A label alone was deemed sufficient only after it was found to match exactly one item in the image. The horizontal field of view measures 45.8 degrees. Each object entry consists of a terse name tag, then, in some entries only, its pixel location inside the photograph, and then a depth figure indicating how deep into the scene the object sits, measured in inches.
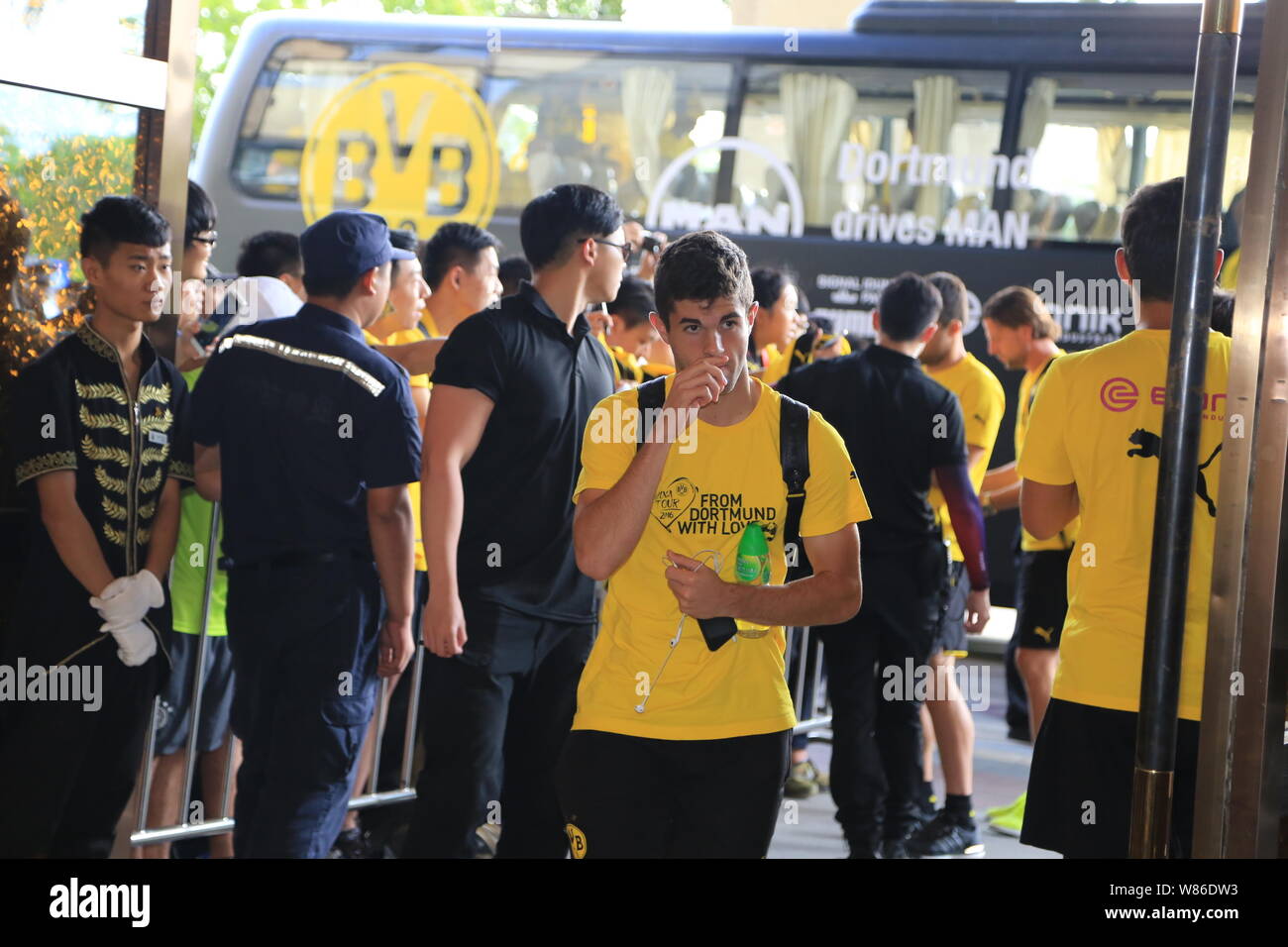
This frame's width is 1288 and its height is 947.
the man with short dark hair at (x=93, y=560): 156.0
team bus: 456.4
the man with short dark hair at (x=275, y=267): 223.6
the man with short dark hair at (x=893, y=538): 221.1
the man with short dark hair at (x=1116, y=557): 131.0
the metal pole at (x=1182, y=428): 116.5
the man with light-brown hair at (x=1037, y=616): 245.6
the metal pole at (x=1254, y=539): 125.6
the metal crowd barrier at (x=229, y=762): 195.2
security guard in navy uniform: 164.2
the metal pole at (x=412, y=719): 226.2
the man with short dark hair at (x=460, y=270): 235.0
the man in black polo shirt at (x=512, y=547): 159.5
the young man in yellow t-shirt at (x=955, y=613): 235.9
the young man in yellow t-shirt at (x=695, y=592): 120.9
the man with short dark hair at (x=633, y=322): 297.9
